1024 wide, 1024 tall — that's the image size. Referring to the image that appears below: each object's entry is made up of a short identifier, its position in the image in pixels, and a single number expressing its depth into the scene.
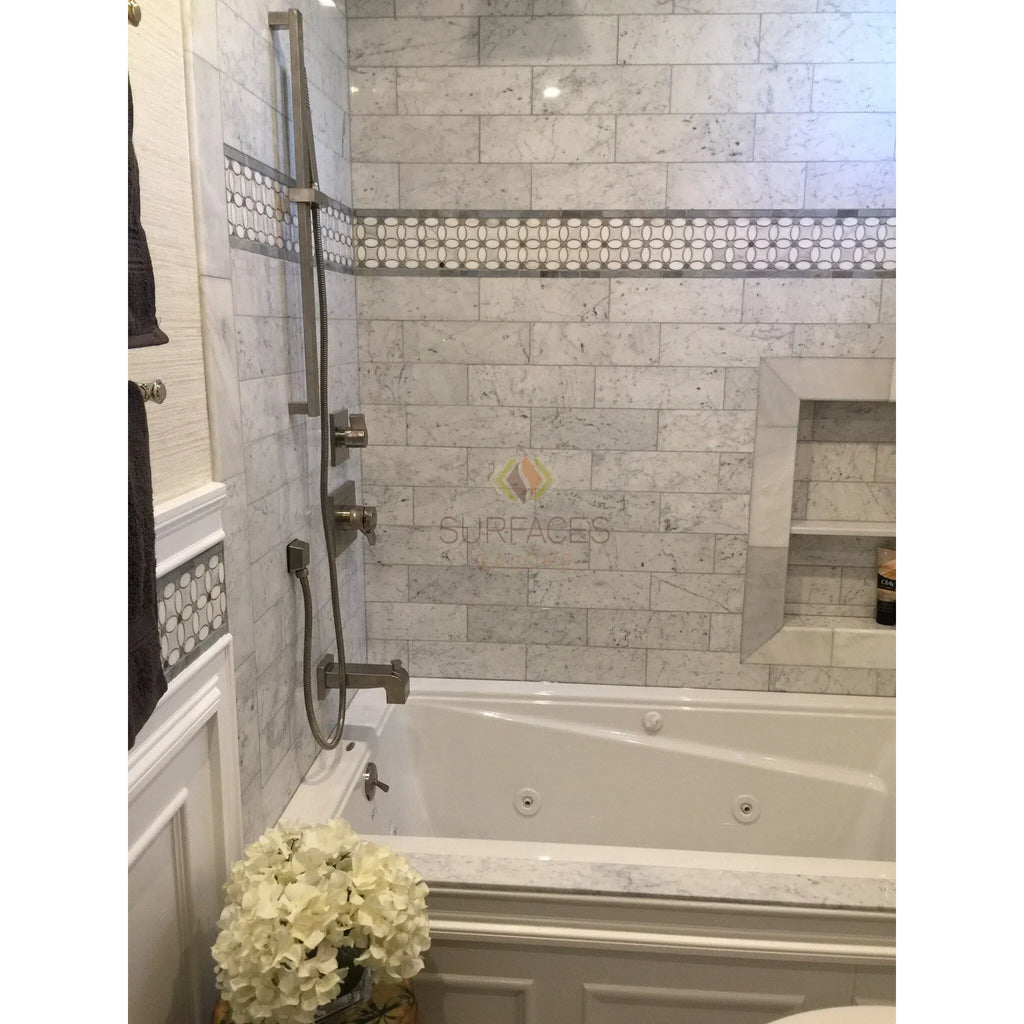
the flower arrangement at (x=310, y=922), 1.16
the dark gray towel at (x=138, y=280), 0.90
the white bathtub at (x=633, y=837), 1.74
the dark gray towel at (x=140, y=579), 0.95
